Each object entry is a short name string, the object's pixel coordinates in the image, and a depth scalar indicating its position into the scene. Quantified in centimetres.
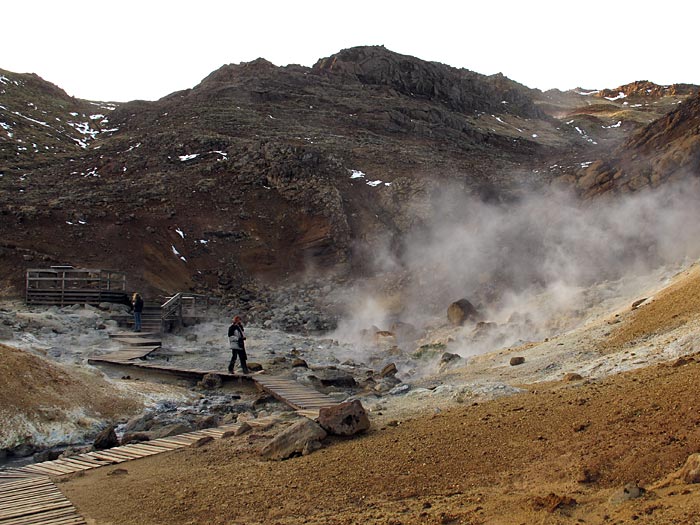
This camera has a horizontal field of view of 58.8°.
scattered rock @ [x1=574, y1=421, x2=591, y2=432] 585
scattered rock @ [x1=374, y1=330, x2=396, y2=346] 1912
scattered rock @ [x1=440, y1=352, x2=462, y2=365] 1409
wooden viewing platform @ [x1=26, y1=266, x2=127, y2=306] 1995
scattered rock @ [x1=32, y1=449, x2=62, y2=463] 876
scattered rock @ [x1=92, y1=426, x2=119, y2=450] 862
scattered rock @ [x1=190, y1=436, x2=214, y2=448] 793
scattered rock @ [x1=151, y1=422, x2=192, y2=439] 880
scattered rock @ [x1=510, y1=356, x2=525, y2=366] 1111
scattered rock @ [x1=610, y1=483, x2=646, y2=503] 411
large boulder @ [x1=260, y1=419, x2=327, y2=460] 670
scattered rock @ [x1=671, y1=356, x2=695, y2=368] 714
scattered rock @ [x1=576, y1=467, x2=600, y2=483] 470
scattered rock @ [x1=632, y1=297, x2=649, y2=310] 1236
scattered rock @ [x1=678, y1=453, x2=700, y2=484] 404
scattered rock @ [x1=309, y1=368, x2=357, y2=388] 1288
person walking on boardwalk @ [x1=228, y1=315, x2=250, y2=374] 1352
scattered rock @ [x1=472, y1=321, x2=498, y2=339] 1702
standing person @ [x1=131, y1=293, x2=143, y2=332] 1905
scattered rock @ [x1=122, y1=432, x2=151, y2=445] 867
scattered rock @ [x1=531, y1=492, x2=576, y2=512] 423
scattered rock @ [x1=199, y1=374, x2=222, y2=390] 1327
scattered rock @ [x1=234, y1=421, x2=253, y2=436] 821
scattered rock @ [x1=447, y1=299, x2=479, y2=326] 1900
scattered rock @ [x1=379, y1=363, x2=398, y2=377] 1395
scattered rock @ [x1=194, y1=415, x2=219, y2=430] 952
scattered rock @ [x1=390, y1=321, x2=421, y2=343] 1942
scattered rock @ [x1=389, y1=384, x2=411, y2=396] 1122
